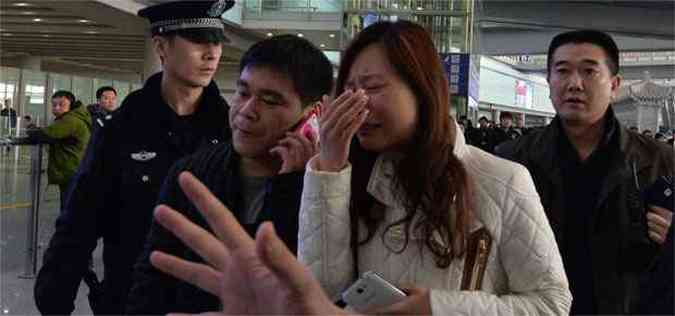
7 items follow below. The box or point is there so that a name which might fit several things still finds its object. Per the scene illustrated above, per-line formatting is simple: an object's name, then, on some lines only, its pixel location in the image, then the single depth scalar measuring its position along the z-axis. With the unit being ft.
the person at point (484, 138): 36.68
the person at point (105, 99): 28.71
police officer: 6.70
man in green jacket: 21.58
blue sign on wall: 39.99
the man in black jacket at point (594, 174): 7.23
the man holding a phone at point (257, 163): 5.22
